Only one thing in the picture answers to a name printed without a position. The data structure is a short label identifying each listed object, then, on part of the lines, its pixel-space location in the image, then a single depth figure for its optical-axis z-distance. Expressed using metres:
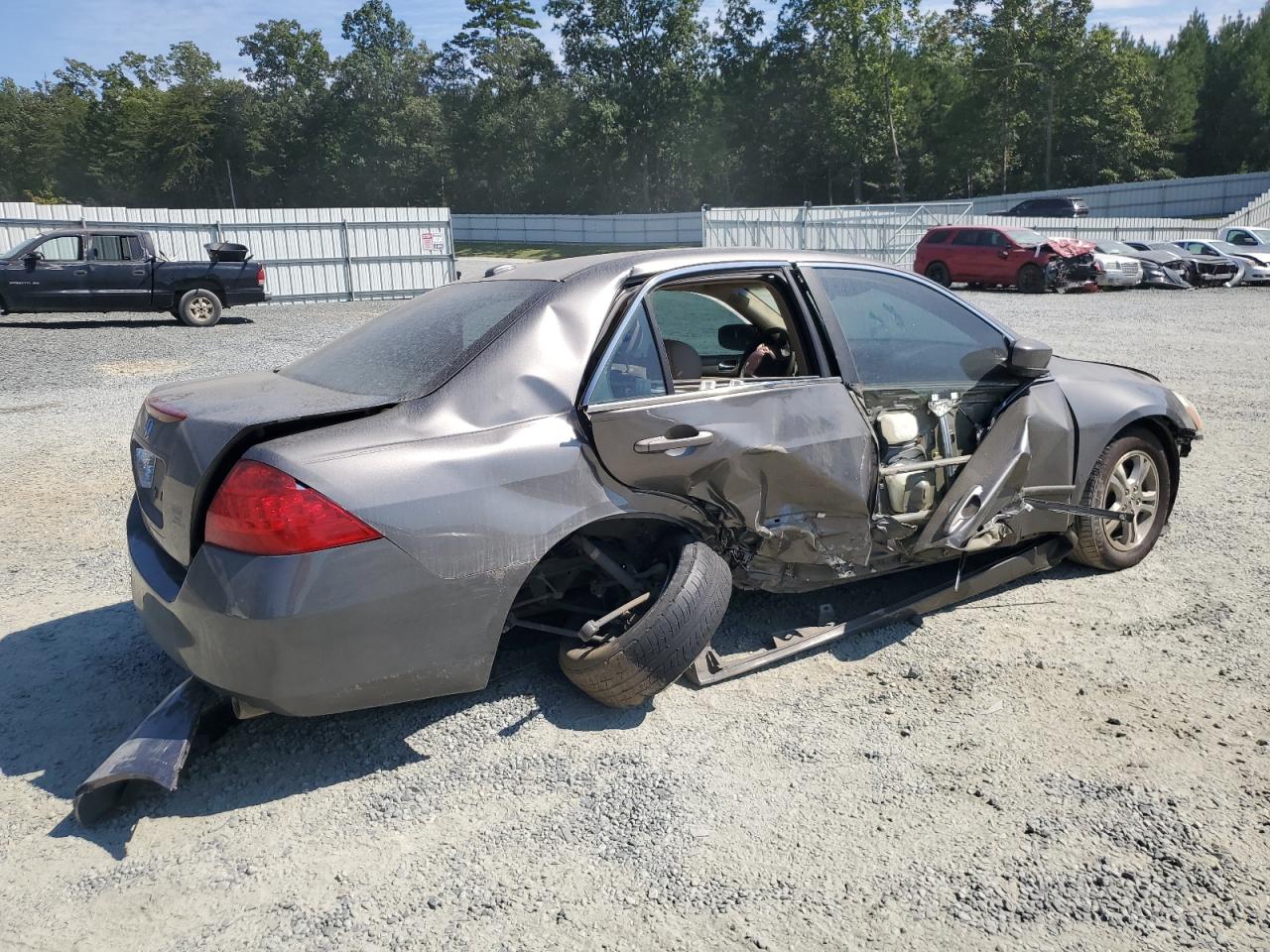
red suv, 23.05
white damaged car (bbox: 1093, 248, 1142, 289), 23.23
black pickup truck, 15.95
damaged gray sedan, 2.86
